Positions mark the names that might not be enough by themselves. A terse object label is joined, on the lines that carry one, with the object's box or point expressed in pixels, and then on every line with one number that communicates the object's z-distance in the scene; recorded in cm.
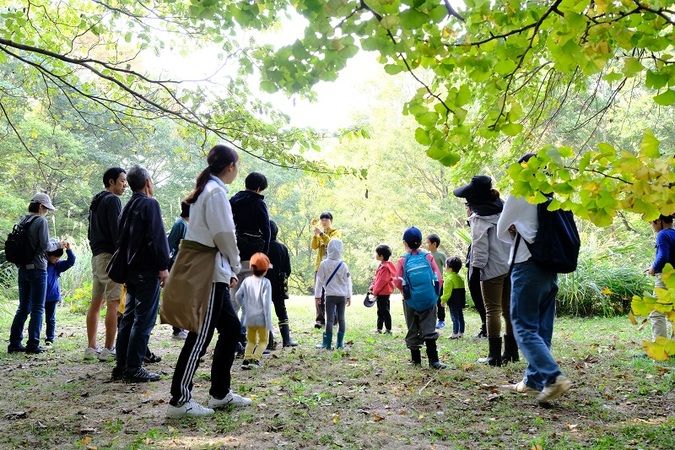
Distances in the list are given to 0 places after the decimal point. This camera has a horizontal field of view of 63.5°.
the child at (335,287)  673
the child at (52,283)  730
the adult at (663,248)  564
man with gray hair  483
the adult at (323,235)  842
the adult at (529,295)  412
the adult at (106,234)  560
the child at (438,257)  882
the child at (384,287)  848
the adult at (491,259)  557
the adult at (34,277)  635
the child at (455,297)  832
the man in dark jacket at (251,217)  581
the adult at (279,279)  687
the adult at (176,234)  695
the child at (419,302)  540
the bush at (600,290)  1076
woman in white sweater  373
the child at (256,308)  556
